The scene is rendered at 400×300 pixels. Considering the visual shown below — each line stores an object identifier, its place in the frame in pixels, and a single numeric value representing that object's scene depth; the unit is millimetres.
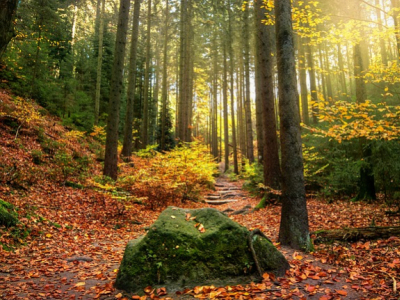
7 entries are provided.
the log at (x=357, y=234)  4871
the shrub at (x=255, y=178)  11941
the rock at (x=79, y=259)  4919
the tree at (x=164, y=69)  18166
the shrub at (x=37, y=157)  9173
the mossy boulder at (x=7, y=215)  5191
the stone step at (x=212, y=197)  12934
